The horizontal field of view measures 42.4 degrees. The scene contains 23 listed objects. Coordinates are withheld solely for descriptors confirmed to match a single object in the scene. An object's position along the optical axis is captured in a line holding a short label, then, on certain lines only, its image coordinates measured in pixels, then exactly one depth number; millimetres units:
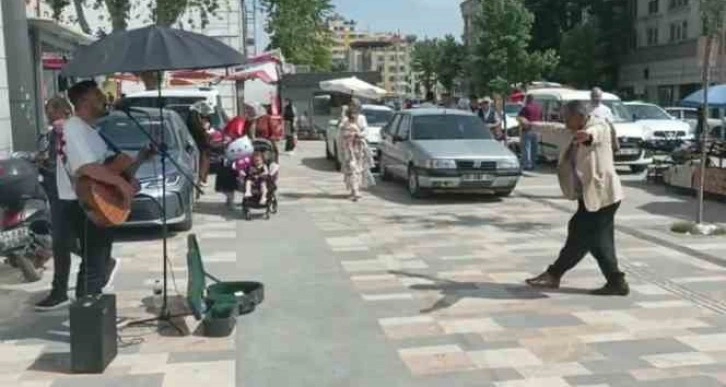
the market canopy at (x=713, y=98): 15023
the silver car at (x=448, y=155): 14578
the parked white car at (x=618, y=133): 19625
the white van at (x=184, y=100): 19484
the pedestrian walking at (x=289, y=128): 28369
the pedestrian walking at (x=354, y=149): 15062
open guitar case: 6703
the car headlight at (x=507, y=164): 14672
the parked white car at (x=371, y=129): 21031
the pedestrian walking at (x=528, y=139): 20266
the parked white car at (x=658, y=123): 22234
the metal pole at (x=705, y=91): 11338
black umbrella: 6547
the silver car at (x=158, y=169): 10828
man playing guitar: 6375
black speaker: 5867
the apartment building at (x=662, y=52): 56688
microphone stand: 6959
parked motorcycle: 8695
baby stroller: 12914
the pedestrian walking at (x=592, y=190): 7703
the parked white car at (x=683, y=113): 32869
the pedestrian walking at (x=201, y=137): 15766
